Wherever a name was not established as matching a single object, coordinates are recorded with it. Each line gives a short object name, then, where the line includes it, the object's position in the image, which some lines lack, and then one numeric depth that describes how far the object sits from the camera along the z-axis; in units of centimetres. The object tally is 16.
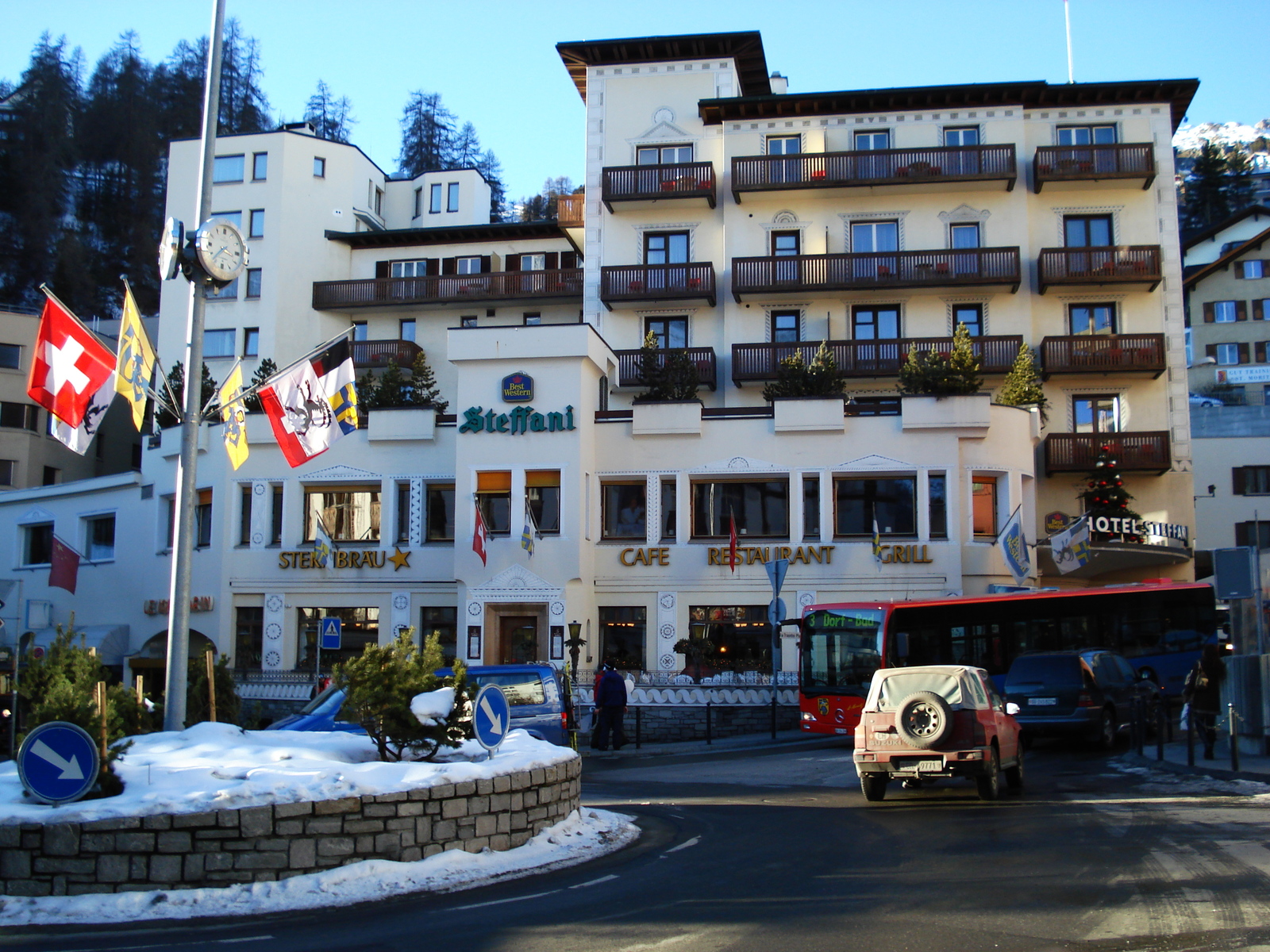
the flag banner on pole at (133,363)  1344
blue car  1772
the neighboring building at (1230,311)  6631
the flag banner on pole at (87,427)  1304
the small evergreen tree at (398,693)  1103
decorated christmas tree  3700
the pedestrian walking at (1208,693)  1870
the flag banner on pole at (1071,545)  3231
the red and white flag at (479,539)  3138
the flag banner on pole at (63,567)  3428
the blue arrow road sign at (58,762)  916
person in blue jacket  2583
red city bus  2520
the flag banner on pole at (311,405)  1467
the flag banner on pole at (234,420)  1430
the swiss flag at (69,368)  1311
